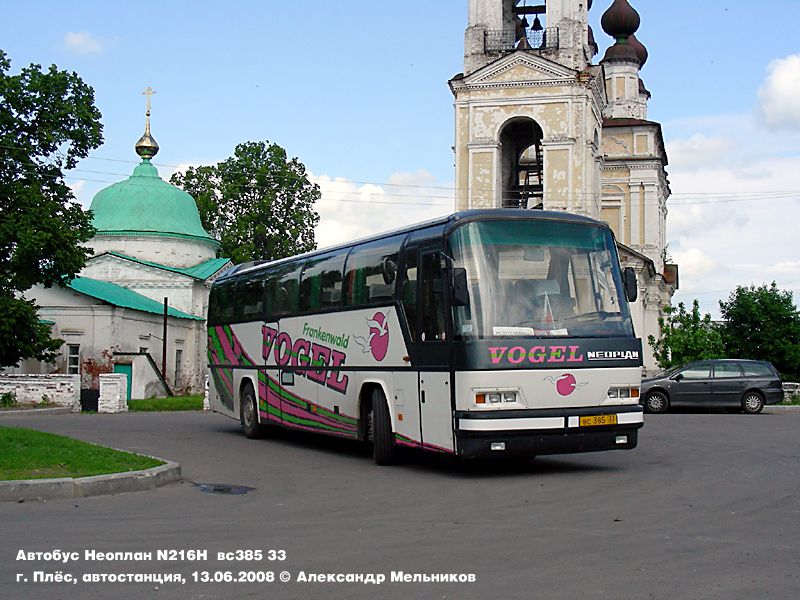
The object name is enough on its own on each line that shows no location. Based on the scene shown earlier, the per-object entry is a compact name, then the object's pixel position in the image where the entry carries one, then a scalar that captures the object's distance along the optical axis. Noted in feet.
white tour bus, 41.22
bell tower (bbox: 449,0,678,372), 155.74
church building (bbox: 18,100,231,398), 147.74
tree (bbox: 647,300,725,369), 141.49
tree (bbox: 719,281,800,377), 210.59
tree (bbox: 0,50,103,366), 113.91
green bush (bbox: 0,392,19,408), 103.07
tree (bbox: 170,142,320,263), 216.95
